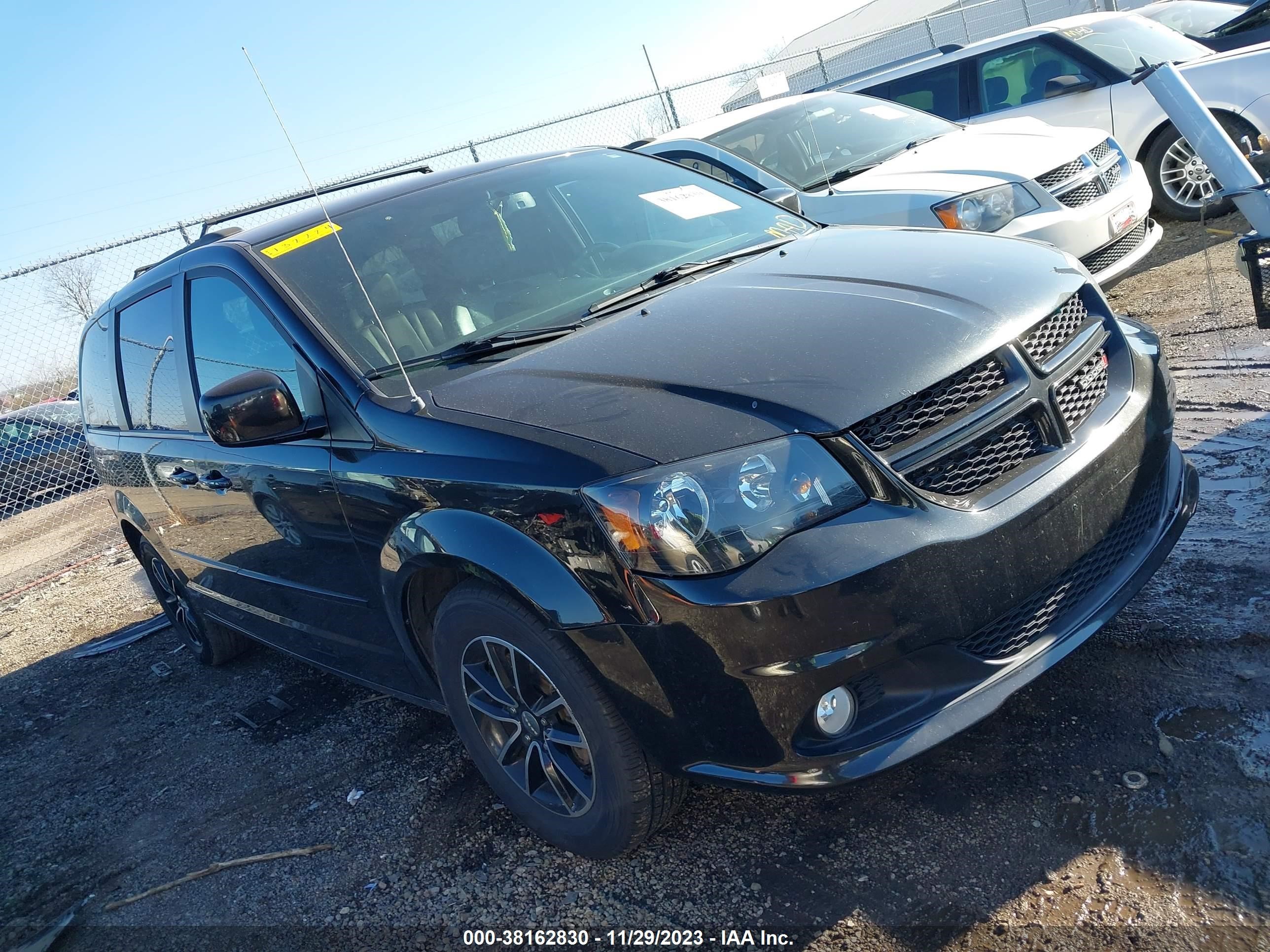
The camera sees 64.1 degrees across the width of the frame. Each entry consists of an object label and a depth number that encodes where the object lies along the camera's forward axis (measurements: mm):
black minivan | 2137
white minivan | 5824
